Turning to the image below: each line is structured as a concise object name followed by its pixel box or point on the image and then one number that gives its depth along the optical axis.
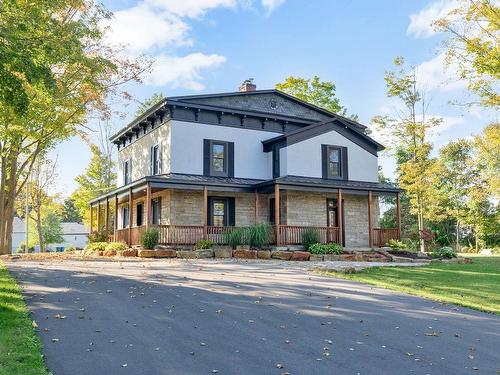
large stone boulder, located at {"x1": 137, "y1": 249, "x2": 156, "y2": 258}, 18.52
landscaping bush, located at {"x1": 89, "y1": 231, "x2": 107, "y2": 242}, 26.55
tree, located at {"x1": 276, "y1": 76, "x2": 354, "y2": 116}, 39.28
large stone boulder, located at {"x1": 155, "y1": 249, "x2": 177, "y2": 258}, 18.59
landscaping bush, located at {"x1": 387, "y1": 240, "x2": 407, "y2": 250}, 22.98
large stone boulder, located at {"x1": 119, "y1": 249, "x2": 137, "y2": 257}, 19.19
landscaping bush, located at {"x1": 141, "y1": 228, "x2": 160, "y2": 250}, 19.56
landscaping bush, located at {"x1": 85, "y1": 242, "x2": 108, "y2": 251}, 22.52
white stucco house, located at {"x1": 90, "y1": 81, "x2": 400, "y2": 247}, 21.88
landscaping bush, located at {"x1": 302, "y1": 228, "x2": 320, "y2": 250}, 21.05
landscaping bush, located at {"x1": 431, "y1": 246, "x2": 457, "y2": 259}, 21.38
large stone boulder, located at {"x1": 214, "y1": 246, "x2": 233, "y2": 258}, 18.86
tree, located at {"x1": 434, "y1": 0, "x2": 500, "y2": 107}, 20.22
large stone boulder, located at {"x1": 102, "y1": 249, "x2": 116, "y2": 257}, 19.88
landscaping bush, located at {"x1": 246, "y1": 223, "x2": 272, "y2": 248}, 20.45
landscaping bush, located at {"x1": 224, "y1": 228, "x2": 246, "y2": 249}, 20.77
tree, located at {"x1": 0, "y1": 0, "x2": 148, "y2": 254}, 11.66
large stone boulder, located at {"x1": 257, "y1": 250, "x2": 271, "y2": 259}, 18.78
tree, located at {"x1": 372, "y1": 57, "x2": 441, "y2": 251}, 31.27
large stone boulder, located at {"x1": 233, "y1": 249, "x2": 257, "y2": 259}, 18.73
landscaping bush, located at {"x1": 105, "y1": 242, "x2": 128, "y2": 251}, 20.34
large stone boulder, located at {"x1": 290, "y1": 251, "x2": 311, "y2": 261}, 18.66
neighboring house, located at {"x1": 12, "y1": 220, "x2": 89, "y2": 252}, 68.94
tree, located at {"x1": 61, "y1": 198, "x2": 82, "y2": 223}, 87.52
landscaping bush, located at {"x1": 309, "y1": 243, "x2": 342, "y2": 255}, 19.95
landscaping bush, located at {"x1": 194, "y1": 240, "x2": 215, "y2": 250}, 19.94
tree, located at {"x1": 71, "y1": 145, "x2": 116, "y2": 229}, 44.69
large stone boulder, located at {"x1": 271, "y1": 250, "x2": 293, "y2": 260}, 18.61
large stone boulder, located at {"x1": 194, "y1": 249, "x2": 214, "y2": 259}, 18.58
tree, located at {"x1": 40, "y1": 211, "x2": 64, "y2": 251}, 54.91
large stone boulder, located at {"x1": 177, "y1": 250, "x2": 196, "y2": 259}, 18.45
